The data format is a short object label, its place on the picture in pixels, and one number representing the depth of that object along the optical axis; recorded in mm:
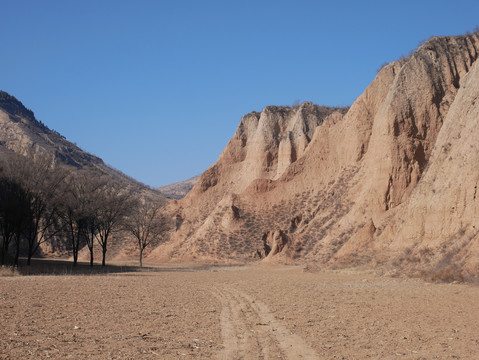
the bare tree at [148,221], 51375
